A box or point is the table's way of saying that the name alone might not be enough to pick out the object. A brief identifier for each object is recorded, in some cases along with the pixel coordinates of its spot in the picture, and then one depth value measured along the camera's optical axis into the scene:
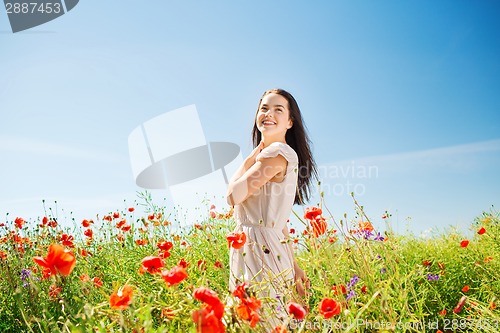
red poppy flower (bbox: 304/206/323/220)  1.99
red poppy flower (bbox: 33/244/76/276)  1.30
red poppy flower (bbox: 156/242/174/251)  2.09
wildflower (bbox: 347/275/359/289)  2.44
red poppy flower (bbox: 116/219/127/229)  4.23
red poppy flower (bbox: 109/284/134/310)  1.32
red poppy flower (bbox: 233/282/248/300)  1.29
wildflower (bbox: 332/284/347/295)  2.14
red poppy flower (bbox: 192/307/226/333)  1.05
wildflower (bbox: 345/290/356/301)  2.17
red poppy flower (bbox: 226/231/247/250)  1.82
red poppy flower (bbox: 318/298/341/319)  1.43
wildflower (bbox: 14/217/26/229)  4.11
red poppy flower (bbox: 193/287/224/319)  1.08
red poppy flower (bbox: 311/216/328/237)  2.13
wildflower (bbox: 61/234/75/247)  3.24
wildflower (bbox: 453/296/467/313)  1.53
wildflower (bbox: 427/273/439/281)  3.36
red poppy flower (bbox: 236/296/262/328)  1.26
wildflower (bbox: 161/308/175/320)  1.62
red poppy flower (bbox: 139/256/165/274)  1.53
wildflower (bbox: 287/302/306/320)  1.26
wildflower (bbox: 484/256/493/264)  3.88
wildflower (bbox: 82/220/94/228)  4.19
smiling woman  2.43
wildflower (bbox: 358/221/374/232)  2.48
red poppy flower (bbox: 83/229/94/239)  4.15
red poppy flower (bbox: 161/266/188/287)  1.30
